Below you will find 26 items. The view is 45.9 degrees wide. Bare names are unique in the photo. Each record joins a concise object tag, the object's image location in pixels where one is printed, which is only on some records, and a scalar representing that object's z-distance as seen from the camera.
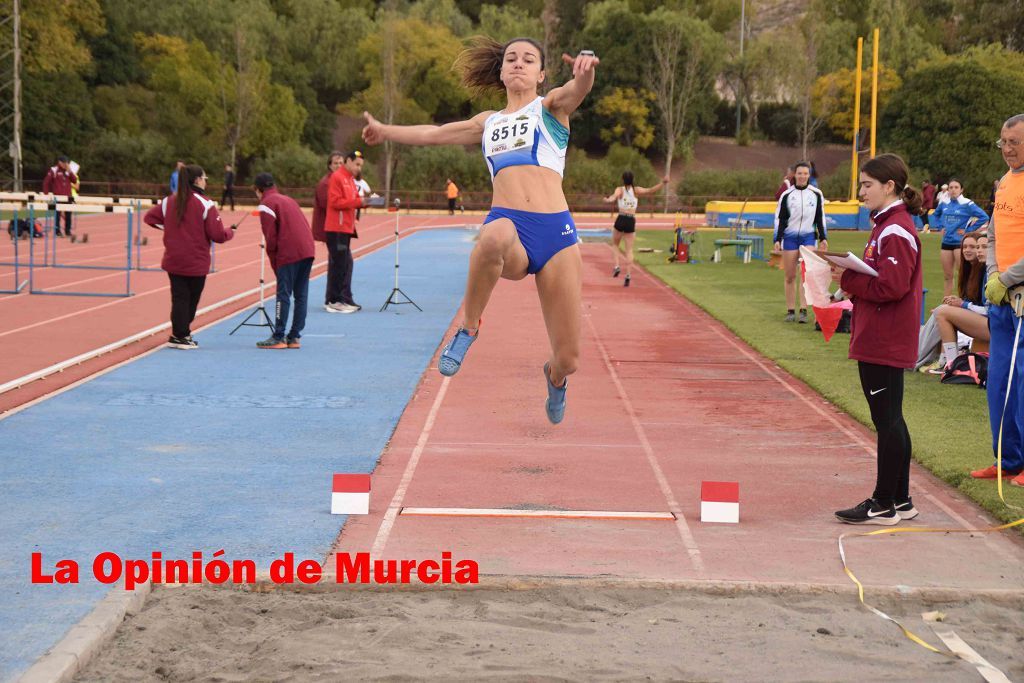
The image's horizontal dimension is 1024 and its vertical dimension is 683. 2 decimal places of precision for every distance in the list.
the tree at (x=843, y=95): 71.94
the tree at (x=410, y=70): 69.12
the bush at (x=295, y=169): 62.53
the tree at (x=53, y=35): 56.03
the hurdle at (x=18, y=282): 18.39
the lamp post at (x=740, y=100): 78.88
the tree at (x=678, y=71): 72.88
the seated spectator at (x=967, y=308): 10.52
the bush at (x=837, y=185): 61.28
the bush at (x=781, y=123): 77.23
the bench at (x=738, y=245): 27.28
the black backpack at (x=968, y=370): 11.08
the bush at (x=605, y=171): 62.50
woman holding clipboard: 6.44
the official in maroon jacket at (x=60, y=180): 30.38
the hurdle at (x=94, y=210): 17.05
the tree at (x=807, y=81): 73.38
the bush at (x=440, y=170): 60.78
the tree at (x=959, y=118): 64.19
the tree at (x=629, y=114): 72.75
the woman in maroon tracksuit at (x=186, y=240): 13.20
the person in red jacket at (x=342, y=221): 16.11
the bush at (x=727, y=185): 63.19
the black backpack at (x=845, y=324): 14.79
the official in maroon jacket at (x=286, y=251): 13.38
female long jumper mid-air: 6.13
